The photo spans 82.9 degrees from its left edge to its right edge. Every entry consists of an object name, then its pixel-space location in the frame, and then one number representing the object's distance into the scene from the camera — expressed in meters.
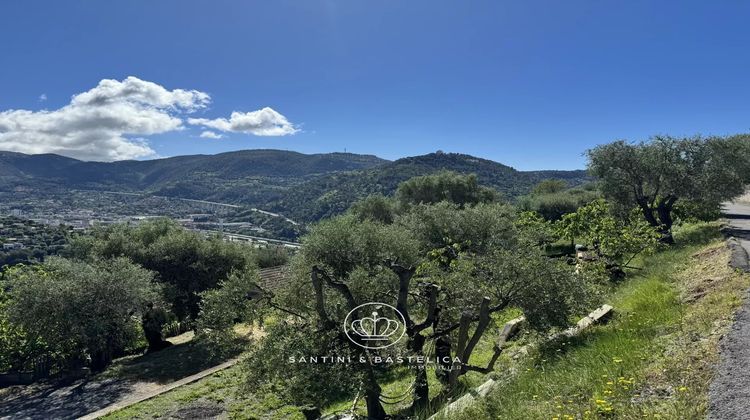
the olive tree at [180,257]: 23.61
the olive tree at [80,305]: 16.69
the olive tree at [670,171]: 22.72
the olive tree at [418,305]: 8.14
